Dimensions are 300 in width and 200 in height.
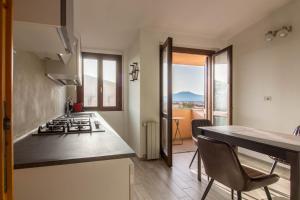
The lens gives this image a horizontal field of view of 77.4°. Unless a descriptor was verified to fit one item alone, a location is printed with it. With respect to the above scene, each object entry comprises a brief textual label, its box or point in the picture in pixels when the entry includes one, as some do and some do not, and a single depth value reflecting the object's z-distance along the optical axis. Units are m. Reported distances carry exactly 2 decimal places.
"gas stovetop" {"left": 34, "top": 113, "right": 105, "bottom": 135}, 1.68
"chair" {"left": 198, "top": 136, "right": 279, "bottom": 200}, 1.61
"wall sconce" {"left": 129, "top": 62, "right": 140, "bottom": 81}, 3.72
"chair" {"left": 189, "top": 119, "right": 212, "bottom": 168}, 3.13
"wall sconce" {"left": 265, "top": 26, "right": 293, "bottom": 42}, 3.05
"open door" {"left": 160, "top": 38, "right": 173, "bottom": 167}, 3.18
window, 4.47
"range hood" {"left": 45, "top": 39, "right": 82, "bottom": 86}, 2.10
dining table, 1.51
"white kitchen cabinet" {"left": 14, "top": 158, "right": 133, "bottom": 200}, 0.95
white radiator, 3.54
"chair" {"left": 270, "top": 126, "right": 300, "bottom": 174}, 2.46
